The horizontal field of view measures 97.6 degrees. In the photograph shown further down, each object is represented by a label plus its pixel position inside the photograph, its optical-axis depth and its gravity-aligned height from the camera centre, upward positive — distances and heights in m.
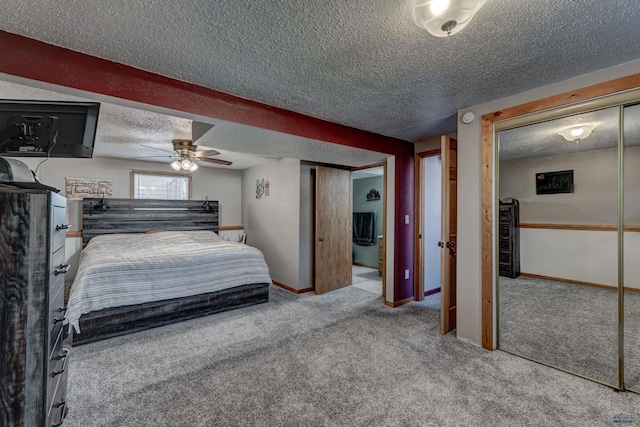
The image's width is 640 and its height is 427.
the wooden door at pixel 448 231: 2.80 -0.14
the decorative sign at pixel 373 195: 6.50 +0.52
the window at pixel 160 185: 5.32 +0.64
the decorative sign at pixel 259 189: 5.48 +0.57
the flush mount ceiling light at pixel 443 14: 1.15 +0.87
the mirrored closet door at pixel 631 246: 1.92 -0.20
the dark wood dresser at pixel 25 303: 0.98 -0.31
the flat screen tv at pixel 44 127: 1.35 +0.45
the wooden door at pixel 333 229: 4.38 -0.20
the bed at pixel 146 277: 2.79 -0.69
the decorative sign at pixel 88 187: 4.71 +0.52
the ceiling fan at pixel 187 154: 3.72 +0.91
